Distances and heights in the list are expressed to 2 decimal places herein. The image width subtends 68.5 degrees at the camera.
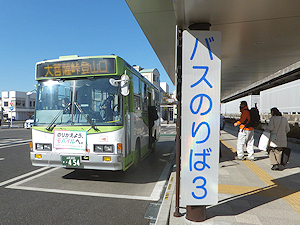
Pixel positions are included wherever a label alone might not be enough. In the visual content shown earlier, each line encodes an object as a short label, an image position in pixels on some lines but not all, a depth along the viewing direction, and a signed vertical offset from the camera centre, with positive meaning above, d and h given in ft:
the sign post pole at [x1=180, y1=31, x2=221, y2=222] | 10.41 -0.13
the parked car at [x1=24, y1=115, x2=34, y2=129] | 87.45 -4.50
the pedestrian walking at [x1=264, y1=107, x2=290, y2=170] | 20.66 -2.28
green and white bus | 16.55 -0.17
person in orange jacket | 24.20 -2.43
